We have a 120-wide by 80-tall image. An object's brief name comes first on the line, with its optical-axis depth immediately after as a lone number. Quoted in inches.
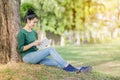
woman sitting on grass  320.8
